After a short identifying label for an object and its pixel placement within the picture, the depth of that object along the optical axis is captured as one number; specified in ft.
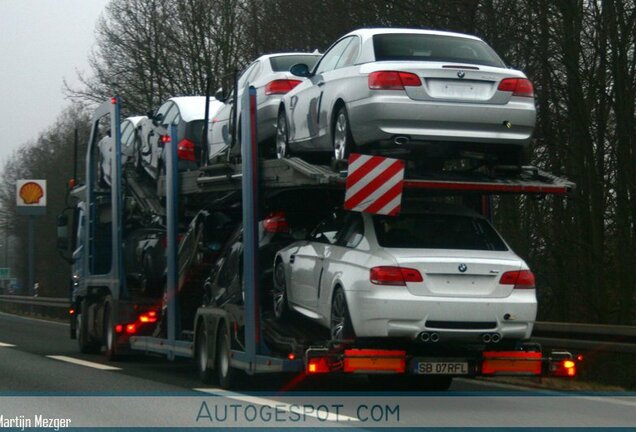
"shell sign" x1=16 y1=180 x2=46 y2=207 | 166.20
